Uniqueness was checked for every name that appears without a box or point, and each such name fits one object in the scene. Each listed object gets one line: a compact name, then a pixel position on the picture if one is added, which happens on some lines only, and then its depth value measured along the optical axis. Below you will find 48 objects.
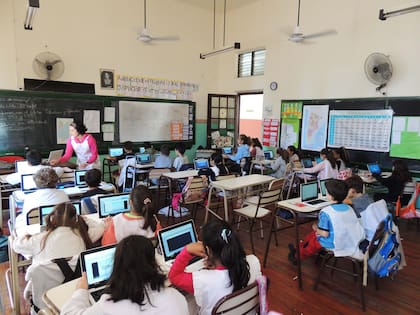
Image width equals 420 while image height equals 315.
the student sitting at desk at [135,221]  2.16
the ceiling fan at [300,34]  5.87
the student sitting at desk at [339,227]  2.61
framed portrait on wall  6.93
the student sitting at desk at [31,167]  3.86
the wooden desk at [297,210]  2.95
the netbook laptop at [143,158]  6.15
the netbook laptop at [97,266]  1.54
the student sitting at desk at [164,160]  5.48
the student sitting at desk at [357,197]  3.00
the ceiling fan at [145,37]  6.61
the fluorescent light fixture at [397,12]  3.97
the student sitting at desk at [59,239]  1.83
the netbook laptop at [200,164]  5.42
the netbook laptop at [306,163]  6.07
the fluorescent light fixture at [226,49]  6.13
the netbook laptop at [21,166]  4.13
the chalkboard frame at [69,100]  5.86
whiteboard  7.38
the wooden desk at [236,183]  3.98
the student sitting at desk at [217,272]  1.51
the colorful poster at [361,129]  5.59
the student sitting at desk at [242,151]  6.59
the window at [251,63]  7.85
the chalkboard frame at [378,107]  5.24
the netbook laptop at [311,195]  3.25
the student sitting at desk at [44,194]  2.82
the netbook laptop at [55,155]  5.23
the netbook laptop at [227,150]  7.72
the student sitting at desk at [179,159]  5.58
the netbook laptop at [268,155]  7.05
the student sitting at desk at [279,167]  5.70
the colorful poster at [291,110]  6.93
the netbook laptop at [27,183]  3.47
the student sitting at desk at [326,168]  5.03
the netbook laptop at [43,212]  2.31
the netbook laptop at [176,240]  1.90
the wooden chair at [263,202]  3.66
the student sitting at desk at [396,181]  4.30
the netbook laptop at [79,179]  3.82
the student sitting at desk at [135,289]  1.20
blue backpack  2.57
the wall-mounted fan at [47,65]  5.98
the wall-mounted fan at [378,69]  5.32
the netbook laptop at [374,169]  5.20
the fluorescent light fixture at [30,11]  4.00
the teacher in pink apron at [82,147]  4.53
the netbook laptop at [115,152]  6.63
